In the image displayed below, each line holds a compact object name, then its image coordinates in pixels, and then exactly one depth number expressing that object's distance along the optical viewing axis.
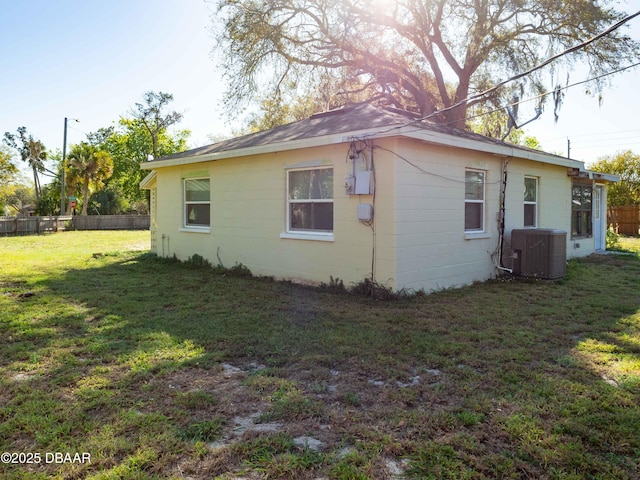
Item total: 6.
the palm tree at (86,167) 30.02
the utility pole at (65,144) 28.55
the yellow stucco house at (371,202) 6.74
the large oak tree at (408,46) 14.42
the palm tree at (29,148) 41.15
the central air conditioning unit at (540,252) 8.01
